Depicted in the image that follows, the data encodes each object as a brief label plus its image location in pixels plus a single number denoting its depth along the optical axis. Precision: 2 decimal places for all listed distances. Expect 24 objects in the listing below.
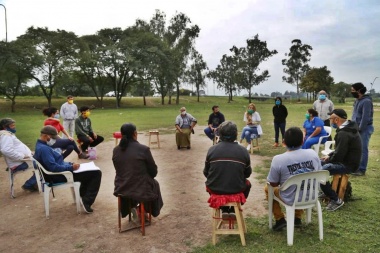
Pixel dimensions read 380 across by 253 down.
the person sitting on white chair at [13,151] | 5.84
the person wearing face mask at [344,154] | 4.80
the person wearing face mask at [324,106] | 9.34
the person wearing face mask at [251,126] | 9.72
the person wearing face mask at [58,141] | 7.61
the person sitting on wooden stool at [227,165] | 3.69
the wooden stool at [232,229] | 3.77
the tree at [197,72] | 50.16
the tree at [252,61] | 54.06
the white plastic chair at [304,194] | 3.67
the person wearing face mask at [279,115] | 10.56
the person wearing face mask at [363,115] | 6.50
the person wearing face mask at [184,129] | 10.50
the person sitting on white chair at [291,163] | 3.78
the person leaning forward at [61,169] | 4.84
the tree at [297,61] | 60.44
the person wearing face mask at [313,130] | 8.09
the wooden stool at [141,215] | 4.17
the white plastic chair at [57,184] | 4.82
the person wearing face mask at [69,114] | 11.02
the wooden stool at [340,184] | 4.93
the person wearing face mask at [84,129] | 9.02
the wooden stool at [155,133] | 10.76
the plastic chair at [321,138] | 8.10
